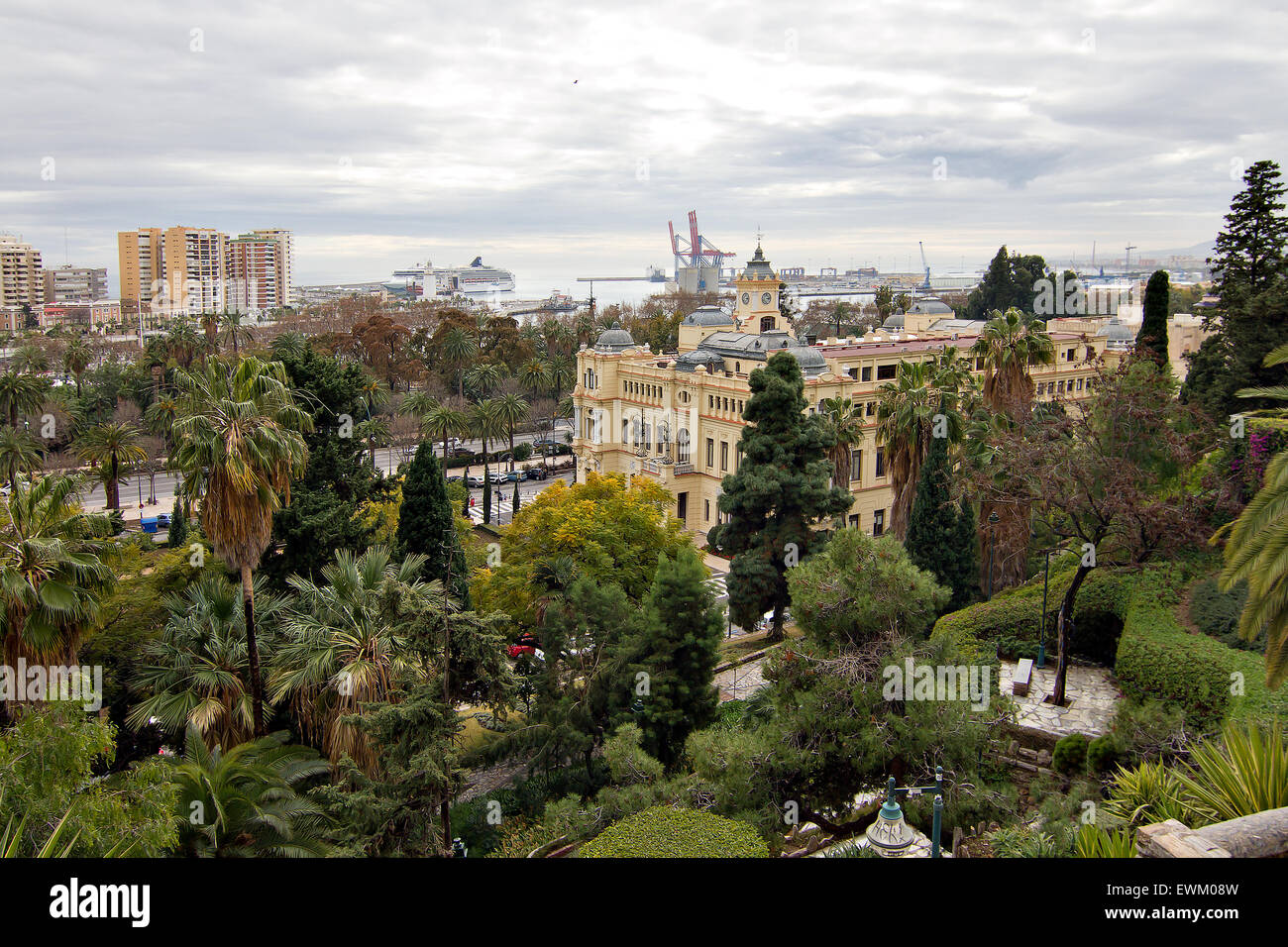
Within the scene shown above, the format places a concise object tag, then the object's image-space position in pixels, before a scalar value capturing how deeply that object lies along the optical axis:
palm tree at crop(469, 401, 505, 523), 61.56
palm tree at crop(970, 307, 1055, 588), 33.00
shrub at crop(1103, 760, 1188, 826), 12.05
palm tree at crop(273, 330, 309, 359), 63.72
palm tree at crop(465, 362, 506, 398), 73.31
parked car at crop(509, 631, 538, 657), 28.83
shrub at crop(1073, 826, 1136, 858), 9.43
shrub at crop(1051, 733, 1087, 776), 17.11
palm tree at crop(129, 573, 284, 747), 18.64
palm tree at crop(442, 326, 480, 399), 77.62
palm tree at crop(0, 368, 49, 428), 49.06
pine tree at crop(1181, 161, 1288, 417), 31.62
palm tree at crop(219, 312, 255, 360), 68.06
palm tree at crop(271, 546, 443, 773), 17.69
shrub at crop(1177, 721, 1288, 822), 10.64
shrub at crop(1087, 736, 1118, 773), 16.16
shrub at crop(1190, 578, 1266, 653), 18.84
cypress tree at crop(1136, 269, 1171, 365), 36.66
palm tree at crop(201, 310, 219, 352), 68.99
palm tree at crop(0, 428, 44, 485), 40.66
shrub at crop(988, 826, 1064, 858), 11.30
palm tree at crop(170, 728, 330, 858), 14.37
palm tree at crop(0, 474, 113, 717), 16.25
